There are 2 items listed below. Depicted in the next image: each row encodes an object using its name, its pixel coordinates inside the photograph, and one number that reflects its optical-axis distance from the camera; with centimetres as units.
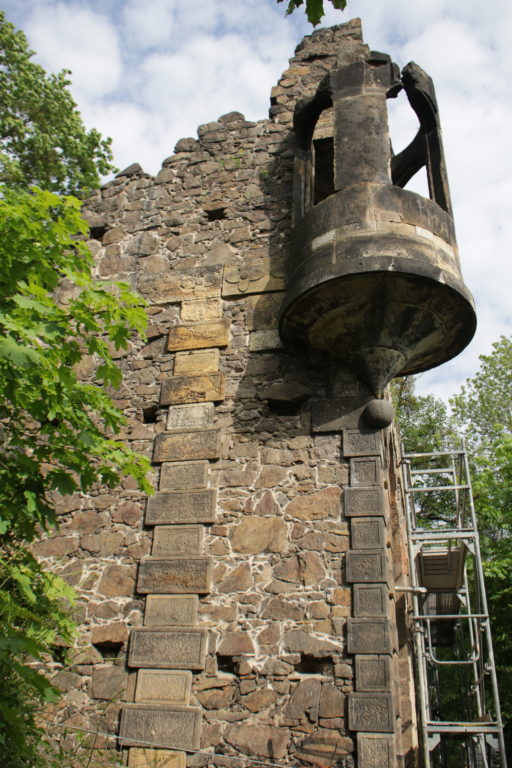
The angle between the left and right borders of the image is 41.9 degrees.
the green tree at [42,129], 1372
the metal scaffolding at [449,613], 778
